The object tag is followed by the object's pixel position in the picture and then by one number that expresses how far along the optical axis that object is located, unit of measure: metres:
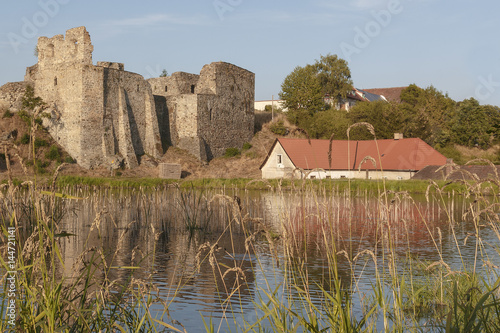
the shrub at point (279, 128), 56.79
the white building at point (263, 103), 81.72
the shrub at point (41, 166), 39.75
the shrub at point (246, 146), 54.94
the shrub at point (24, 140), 42.85
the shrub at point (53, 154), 42.84
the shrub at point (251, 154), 51.31
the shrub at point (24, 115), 44.02
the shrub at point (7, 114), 45.22
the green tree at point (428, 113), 53.62
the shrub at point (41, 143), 42.13
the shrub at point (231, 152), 53.28
